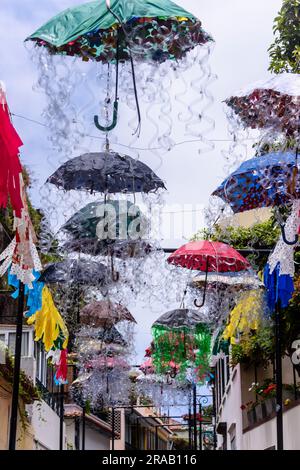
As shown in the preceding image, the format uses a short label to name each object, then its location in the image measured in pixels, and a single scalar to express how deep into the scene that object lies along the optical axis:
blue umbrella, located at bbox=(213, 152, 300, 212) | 8.17
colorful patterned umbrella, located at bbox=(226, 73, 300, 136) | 7.71
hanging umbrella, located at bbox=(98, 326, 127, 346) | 15.89
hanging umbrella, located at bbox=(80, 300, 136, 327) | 14.60
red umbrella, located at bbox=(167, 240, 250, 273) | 11.84
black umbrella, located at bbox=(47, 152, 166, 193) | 9.61
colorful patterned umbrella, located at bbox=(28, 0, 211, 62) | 6.98
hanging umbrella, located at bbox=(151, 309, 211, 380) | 15.23
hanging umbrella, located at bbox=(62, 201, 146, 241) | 10.22
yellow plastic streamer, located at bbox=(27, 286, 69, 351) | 11.98
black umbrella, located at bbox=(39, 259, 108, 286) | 11.44
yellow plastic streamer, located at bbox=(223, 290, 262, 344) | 12.30
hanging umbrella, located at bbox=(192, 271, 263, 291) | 12.70
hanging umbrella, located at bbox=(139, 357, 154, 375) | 21.58
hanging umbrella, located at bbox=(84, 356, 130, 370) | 17.27
